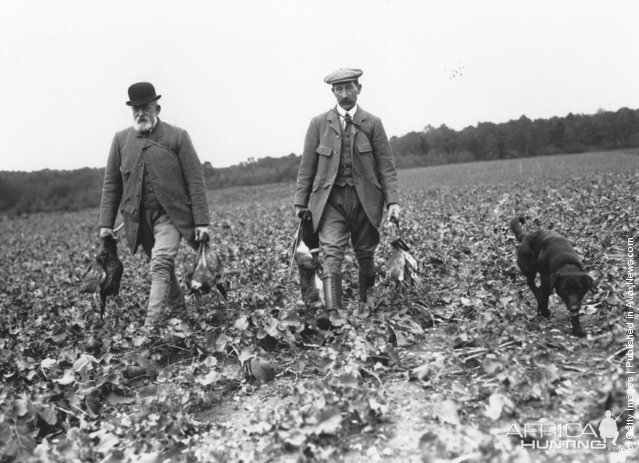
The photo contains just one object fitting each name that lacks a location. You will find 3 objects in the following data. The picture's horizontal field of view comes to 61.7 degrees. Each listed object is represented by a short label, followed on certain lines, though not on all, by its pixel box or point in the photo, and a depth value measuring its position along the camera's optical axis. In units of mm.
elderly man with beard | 4891
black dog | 3771
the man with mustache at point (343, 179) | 4797
